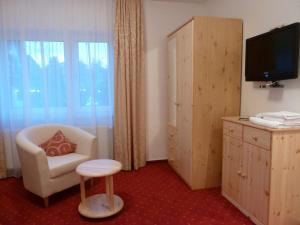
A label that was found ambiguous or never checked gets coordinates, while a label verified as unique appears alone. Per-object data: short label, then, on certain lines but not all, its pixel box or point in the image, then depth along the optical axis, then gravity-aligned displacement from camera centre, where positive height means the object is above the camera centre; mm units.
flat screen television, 2053 +316
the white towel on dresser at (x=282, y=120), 1971 -272
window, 3357 +248
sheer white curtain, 3322 +378
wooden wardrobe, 2770 +7
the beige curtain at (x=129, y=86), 3500 +48
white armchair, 2490 -821
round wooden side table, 2314 -1105
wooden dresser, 1954 -742
